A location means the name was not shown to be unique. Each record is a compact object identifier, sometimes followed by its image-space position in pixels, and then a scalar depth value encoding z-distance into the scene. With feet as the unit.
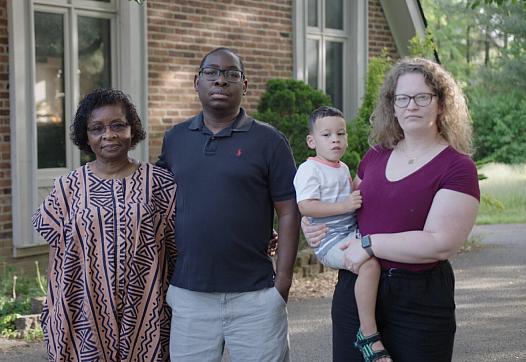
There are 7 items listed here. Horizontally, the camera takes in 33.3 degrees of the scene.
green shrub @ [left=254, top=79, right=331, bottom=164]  34.88
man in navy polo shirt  13.24
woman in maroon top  11.24
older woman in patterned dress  12.79
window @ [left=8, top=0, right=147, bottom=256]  29.25
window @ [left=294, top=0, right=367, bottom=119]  42.19
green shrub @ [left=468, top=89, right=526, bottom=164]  115.44
